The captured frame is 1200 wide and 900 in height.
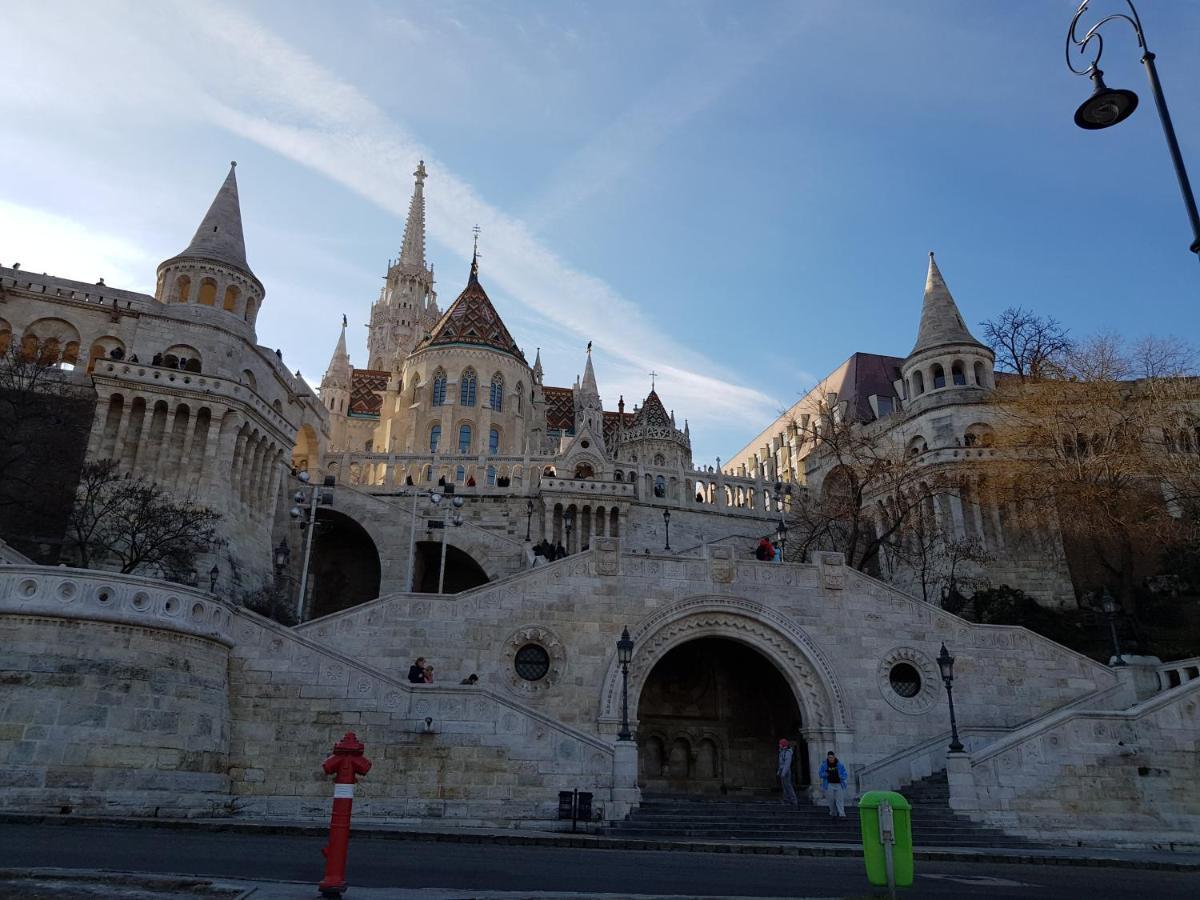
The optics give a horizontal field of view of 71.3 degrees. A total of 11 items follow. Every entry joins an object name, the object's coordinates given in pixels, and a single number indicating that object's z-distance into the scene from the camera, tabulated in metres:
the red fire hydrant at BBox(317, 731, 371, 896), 5.95
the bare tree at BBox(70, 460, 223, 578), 23.38
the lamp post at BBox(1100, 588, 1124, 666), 19.77
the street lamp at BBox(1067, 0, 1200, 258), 8.81
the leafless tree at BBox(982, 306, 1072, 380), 35.09
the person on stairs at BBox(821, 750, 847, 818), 16.72
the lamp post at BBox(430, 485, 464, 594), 26.15
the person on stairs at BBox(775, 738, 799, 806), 17.95
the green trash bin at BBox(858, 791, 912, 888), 7.67
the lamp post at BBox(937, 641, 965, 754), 16.89
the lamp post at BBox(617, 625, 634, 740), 16.71
